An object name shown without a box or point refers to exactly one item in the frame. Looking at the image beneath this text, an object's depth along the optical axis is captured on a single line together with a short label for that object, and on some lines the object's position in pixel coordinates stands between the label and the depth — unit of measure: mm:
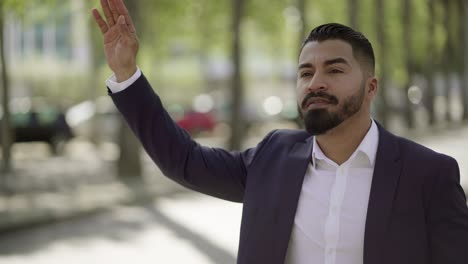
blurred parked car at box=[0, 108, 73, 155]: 24906
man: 2443
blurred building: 21734
